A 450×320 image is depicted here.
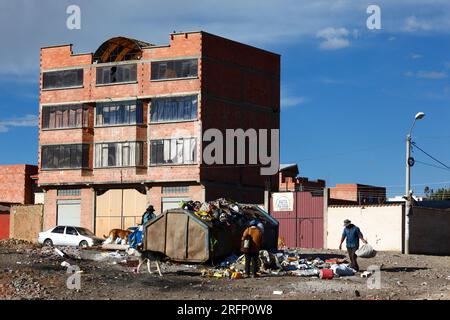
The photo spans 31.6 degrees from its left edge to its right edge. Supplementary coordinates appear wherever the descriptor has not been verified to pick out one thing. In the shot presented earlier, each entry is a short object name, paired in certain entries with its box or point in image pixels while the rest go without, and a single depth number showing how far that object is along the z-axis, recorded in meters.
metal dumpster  25.61
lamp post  40.72
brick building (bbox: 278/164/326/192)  72.31
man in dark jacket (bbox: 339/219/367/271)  24.28
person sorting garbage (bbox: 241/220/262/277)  22.77
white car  40.92
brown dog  37.91
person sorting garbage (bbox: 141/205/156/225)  27.80
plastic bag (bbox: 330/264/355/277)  23.62
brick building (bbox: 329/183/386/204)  73.00
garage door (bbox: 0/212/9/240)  60.62
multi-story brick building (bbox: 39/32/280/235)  53.12
